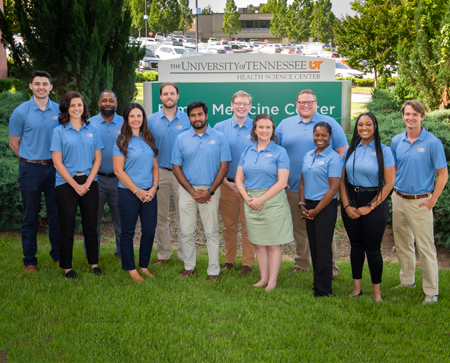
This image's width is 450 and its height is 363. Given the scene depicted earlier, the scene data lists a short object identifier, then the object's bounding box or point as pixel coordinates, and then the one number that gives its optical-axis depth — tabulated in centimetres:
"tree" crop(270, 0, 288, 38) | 7125
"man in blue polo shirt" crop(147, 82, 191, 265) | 532
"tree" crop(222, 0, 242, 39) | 7219
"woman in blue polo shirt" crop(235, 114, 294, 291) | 460
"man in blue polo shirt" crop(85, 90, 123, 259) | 525
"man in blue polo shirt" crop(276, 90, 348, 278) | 505
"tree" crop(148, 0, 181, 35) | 6316
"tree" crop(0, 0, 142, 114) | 724
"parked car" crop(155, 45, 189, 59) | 3984
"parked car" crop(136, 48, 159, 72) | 3335
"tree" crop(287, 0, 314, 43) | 6631
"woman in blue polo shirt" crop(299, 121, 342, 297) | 439
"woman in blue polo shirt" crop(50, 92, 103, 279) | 466
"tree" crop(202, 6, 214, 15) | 9822
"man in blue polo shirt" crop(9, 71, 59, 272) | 489
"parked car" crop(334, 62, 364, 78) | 3147
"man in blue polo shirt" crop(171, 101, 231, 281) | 487
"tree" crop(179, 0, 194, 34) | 7162
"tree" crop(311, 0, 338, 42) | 6625
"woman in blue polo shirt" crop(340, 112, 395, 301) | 423
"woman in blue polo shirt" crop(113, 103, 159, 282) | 477
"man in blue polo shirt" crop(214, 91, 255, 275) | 524
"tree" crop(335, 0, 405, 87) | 1766
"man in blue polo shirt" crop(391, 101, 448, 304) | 444
